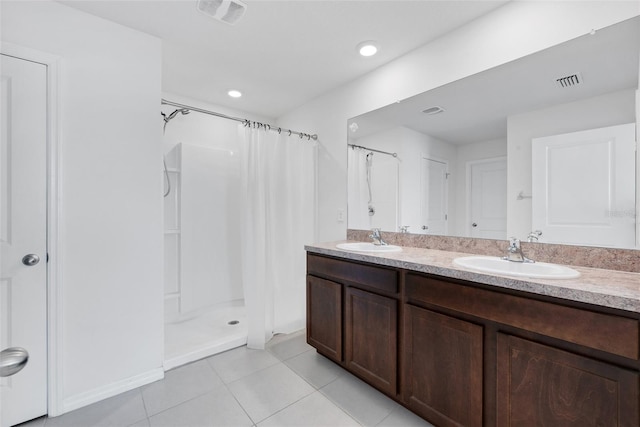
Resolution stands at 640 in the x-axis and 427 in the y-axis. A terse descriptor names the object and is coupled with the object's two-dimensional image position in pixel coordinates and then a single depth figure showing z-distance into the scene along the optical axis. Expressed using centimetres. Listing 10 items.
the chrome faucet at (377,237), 232
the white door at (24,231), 149
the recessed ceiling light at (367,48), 203
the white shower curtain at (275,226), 247
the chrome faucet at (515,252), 154
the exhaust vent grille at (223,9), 163
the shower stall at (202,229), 293
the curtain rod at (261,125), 212
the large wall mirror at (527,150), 136
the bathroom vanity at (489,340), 97
